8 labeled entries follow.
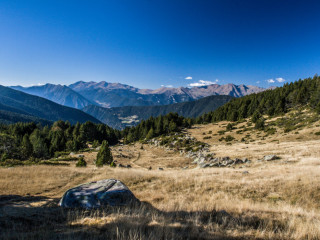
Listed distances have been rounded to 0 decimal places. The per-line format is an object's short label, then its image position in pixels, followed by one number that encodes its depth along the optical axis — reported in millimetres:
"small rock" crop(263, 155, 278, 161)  18041
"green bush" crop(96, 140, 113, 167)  29977
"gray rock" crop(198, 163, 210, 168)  21725
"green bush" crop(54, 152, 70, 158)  45203
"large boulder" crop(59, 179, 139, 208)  6443
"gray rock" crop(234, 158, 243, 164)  19531
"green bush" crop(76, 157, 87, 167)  24500
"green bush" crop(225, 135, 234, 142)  48181
